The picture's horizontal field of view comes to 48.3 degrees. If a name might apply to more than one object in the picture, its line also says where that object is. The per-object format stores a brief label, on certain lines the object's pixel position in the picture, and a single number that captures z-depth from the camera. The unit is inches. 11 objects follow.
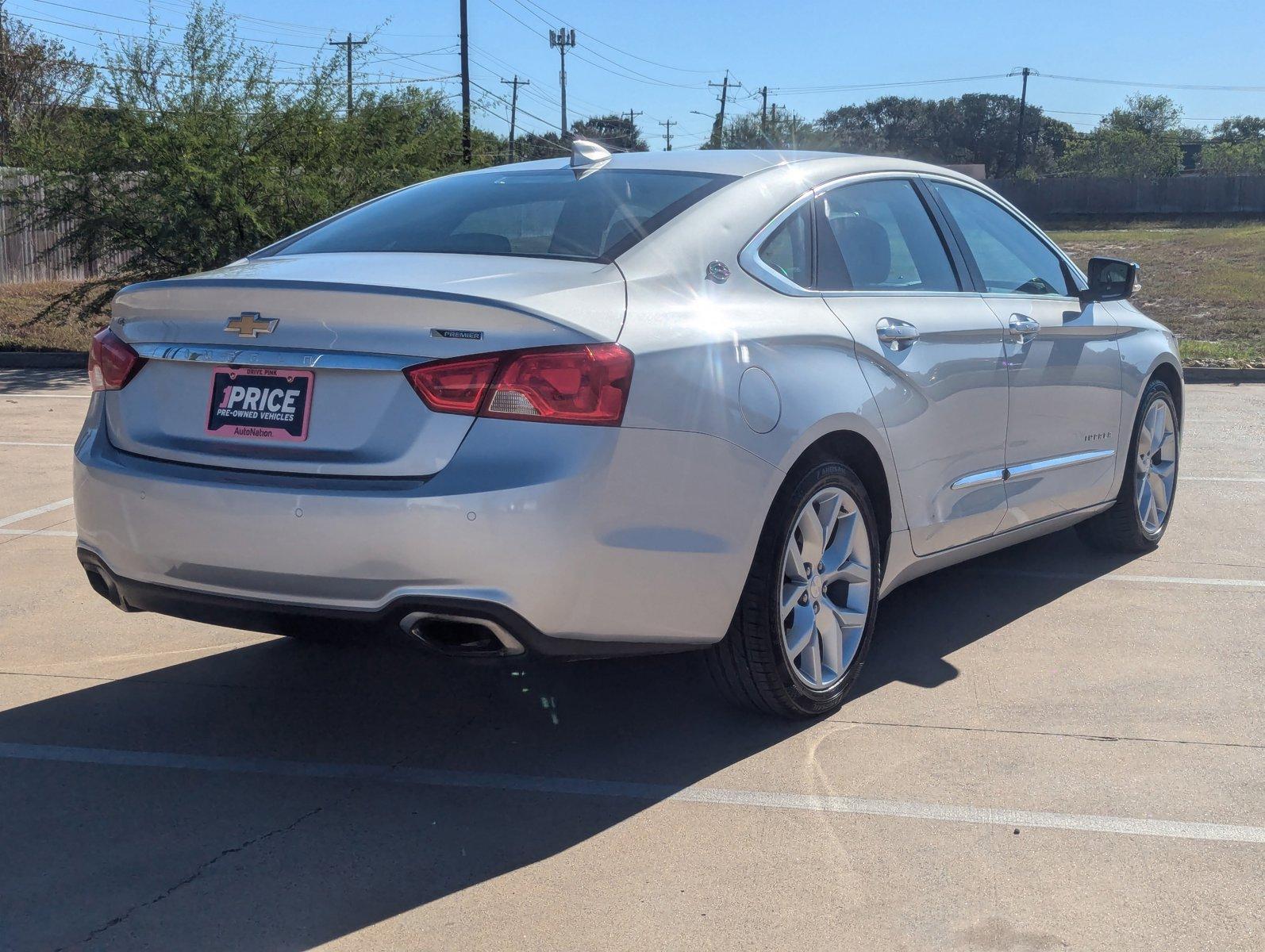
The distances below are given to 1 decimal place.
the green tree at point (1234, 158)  4598.9
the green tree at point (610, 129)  2920.8
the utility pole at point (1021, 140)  3934.5
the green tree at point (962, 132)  5083.7
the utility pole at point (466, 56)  1386.6
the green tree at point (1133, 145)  4517.7
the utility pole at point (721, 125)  2711.1
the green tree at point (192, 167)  626.2
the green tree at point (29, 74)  1357.0
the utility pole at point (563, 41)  3142.2
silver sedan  127.9
